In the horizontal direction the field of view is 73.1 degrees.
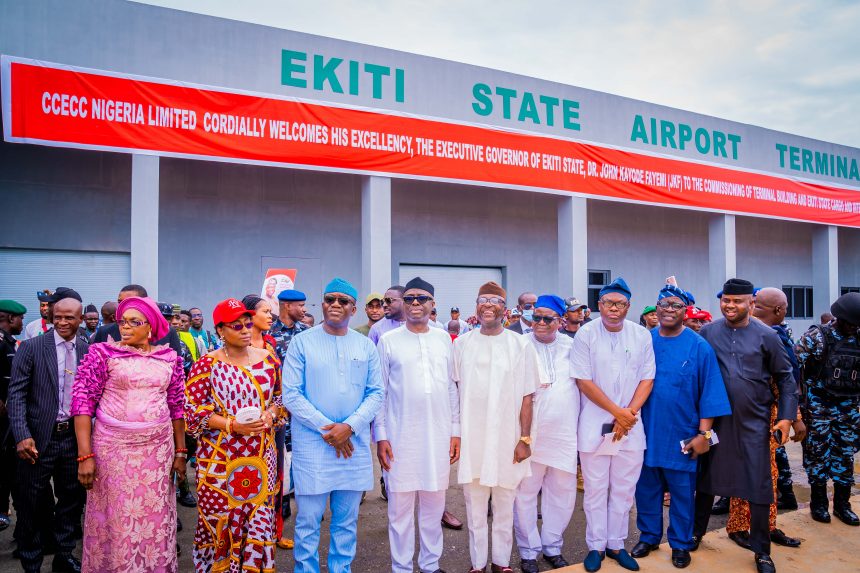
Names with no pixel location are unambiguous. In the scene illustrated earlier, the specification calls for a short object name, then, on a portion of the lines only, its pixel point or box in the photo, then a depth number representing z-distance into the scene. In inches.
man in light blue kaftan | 133.3
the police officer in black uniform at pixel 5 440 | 168.4
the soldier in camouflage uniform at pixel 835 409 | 183.2
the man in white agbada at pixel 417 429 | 141.3
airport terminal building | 331.0
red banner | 302.8
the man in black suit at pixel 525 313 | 235.1
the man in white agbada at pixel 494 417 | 145.6
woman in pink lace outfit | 128.0
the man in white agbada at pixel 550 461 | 153.7
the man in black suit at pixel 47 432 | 148.0
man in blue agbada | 152.3
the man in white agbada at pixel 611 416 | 151.8
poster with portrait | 260.5
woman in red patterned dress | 129.5
